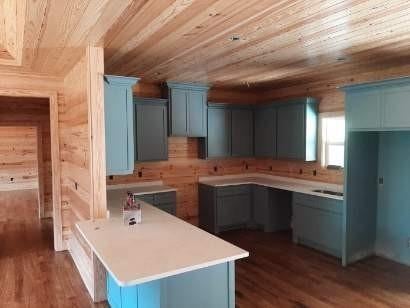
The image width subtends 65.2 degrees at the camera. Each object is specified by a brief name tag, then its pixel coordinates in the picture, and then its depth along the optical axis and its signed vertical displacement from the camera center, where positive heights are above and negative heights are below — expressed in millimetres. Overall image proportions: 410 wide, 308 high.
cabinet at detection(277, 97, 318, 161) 4727 +144
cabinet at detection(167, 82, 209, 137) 4750 +447
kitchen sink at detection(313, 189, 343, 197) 4246 -740
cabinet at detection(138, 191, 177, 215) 4398 -851
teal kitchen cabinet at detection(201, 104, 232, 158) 5188 +74
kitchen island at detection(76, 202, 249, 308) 1801 -716
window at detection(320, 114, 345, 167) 4596 -34
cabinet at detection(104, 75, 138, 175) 2963 +144
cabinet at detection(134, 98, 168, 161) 4527 +142
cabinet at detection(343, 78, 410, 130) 3189 +340
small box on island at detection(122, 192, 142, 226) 2676 -621
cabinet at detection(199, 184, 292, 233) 5059 -1125
